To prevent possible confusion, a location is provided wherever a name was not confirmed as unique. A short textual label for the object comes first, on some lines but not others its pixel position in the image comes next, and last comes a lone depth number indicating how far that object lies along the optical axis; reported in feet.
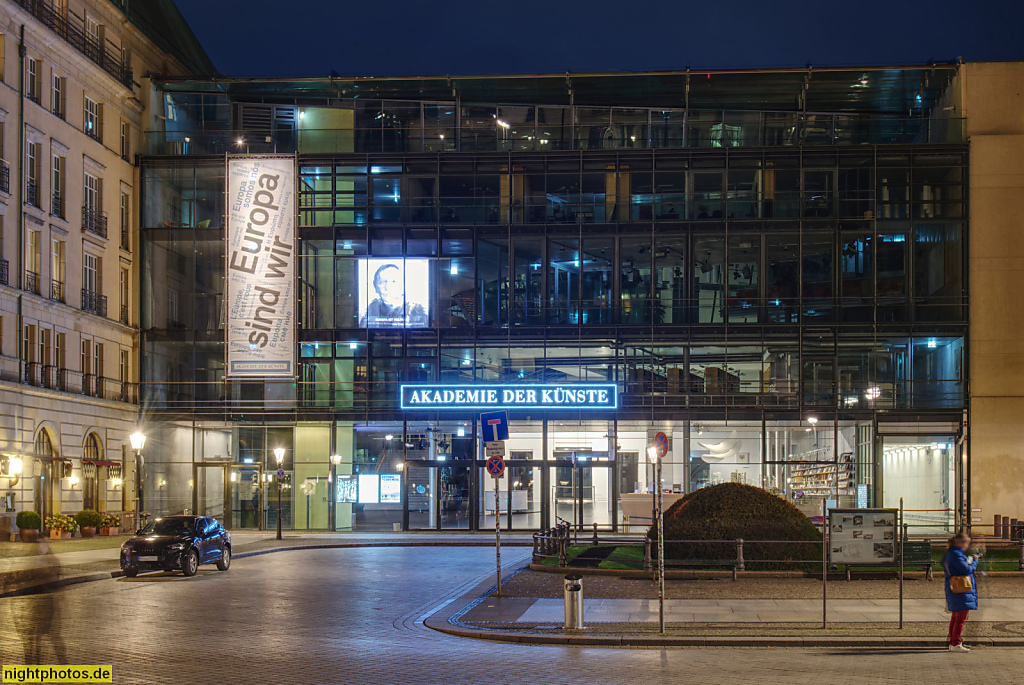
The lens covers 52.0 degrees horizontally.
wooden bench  76.01
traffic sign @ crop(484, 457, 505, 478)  70.03
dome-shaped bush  75.77
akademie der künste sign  141.49
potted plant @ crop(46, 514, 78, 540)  126.52
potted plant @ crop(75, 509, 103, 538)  132.16
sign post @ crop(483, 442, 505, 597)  69.97
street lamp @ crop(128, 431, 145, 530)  115.41
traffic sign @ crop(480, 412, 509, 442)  69.10
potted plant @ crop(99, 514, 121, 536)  135.74
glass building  143.54
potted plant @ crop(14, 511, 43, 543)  119.44
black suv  83.20
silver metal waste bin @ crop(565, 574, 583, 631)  53.47
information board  55.93
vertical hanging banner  147.64
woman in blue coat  47.06
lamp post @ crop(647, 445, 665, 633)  51.41
